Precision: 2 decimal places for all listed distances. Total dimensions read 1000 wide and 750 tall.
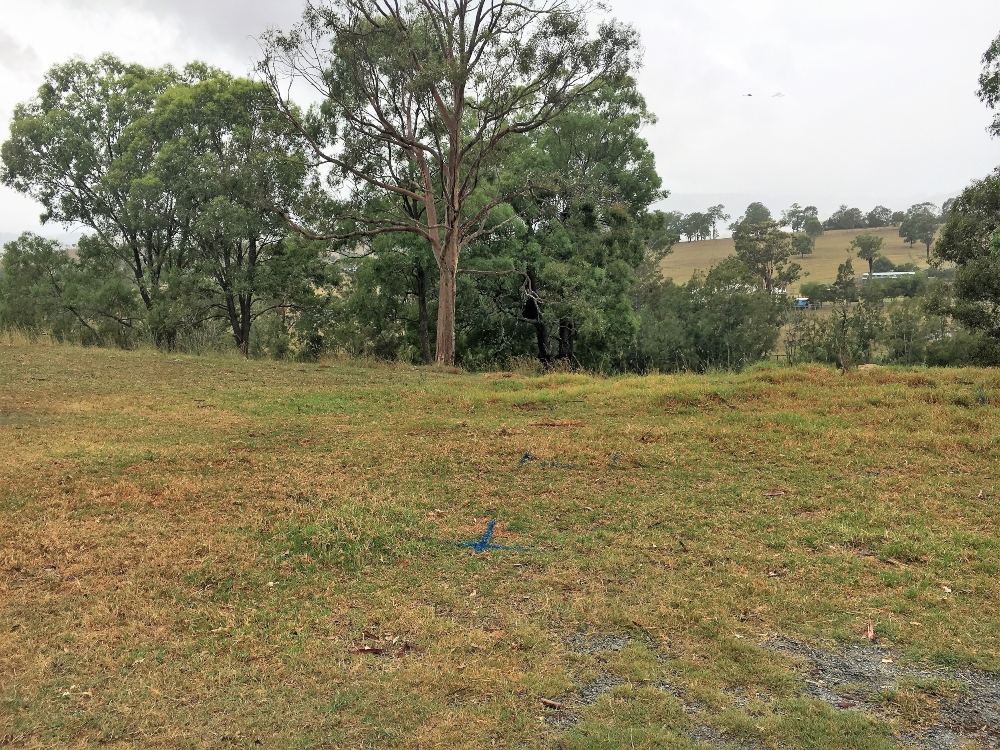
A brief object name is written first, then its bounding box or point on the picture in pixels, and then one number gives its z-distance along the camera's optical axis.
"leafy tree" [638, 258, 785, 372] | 30.45
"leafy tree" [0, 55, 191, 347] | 19.80
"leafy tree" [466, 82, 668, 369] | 18.19
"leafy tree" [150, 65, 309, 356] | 16.98
